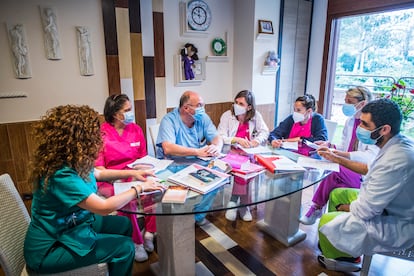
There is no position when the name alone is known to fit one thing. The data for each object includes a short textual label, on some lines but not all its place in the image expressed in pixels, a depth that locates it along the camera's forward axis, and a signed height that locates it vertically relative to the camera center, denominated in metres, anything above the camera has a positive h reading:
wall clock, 3.04 +0.64
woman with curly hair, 1.14 -0.50
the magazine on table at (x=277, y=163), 1.77 -0.59
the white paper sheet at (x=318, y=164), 1.83 -0.60
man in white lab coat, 1.34 -0.60
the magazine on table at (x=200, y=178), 1.48 -0.58
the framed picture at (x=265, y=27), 3.19 +0.54
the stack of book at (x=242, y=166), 1.69 -0.58
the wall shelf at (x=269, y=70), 3.37 +0.05
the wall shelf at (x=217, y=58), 3.31 +0.18
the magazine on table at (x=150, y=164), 1.76 -0.58
